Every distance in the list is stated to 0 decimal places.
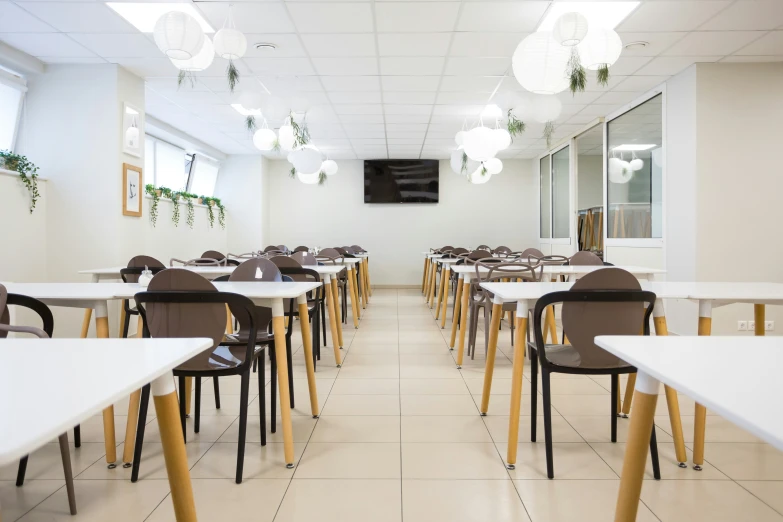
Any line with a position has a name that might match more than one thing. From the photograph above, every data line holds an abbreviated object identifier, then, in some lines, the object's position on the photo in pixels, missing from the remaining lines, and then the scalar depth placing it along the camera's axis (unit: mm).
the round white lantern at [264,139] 5223
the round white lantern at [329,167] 8471
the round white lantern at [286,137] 5387
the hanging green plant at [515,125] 4910
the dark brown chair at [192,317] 1949
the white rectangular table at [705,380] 726
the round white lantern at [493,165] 7650
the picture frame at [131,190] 5566
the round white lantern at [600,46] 2910
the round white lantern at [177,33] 2930
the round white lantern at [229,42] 3299
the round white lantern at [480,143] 4980
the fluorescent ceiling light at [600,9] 3912
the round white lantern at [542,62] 2883
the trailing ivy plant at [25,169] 4754
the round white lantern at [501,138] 5129
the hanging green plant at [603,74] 3227
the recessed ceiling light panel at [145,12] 4004
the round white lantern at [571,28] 2689
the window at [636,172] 6129
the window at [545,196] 10508
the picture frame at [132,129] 5547
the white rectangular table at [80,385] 660
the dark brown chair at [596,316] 2027
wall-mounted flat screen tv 11170
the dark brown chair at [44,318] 1832
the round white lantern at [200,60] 3270
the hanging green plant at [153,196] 6848
